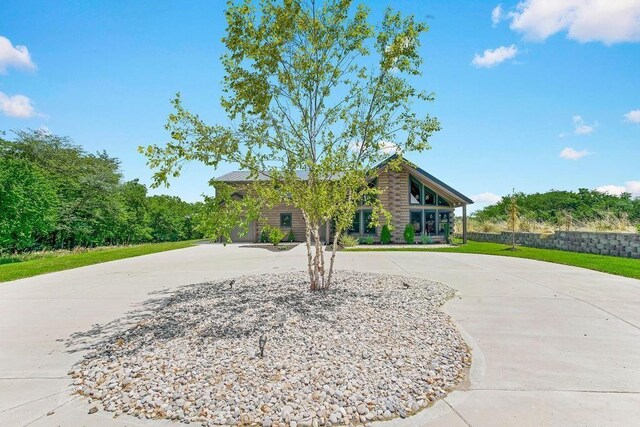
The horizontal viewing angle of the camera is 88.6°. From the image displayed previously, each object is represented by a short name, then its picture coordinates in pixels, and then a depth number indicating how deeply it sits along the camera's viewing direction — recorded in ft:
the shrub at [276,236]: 59.93
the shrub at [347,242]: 61.46
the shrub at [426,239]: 67.31
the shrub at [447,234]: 68.54
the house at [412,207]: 68.59
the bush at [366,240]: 66.75
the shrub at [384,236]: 67.62
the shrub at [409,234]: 67.41
